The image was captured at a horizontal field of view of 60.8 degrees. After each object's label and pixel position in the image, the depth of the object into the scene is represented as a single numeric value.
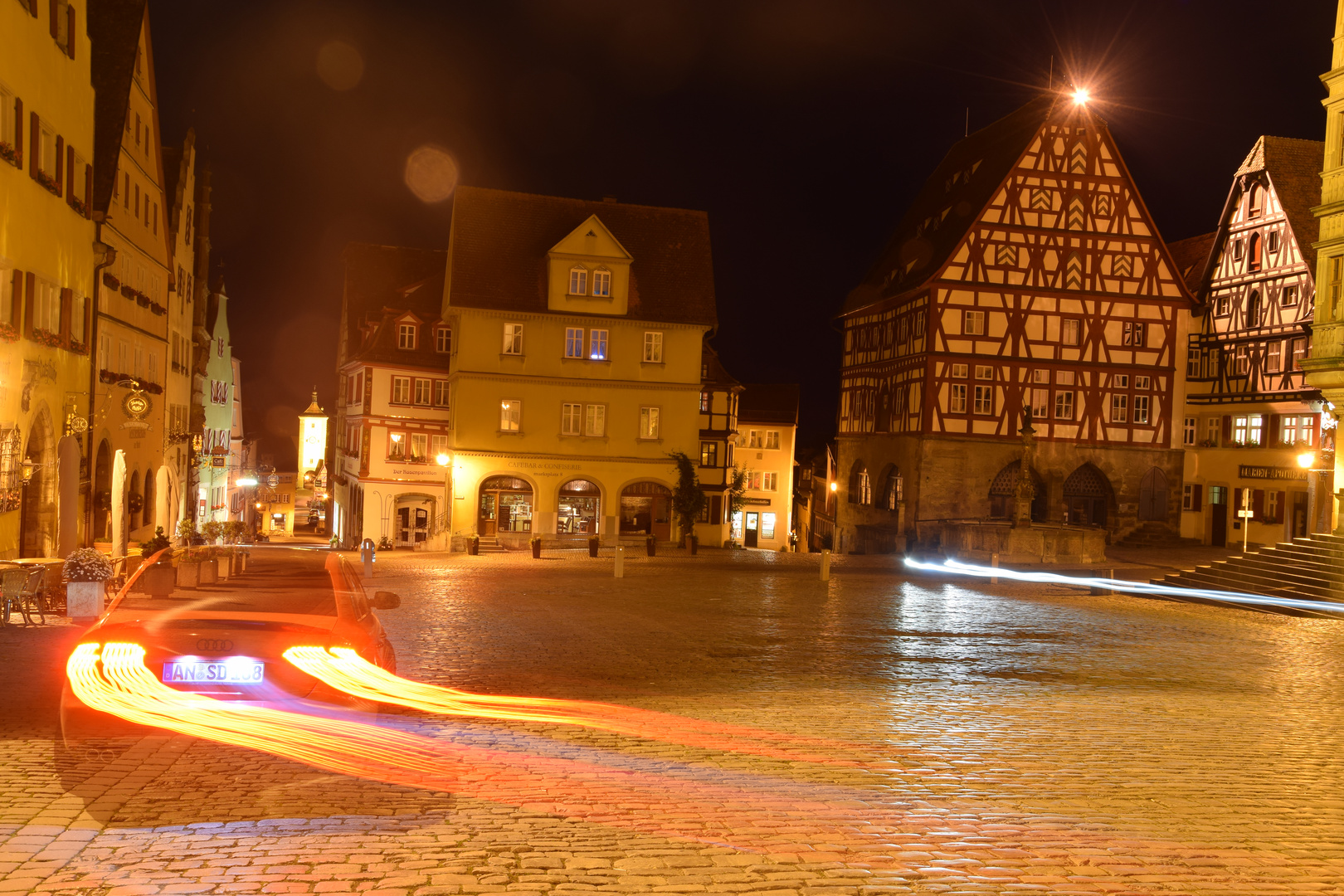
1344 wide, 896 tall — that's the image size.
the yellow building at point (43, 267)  20.66
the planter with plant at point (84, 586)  16.19
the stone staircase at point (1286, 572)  24.44
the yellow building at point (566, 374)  41.62
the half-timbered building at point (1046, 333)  45.84
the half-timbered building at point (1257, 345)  45.09
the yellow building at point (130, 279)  27.66
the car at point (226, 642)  7.35
